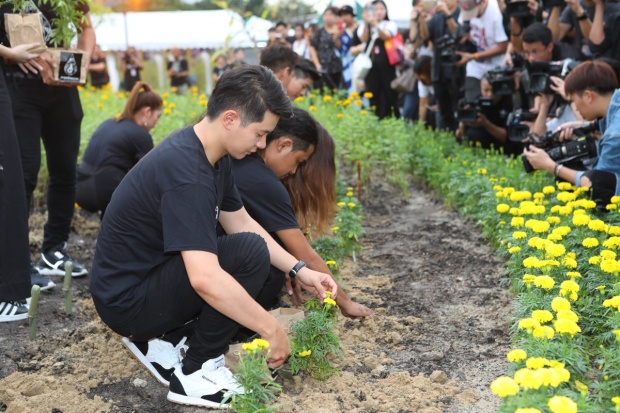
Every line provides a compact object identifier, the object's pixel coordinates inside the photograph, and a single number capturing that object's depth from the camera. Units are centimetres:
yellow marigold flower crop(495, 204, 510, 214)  451
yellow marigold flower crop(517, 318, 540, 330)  266
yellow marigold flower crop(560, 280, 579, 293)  300
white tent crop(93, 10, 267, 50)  2300
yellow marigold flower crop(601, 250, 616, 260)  334
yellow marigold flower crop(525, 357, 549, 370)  231
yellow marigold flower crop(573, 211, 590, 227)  391
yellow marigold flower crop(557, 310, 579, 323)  271
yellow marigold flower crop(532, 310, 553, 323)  278
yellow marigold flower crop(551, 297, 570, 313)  282
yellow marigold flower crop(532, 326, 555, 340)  263
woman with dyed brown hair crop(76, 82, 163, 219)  560
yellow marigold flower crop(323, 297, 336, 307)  304
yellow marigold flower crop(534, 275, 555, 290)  312
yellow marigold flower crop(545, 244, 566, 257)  339
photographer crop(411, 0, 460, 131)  870
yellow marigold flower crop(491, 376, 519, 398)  209
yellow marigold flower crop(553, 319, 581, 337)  261
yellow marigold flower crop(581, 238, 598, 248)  362
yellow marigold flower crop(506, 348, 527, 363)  238
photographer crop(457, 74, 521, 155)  794
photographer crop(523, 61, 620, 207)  486
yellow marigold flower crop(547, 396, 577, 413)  196
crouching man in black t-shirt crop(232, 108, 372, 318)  358
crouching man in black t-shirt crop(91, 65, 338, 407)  271
